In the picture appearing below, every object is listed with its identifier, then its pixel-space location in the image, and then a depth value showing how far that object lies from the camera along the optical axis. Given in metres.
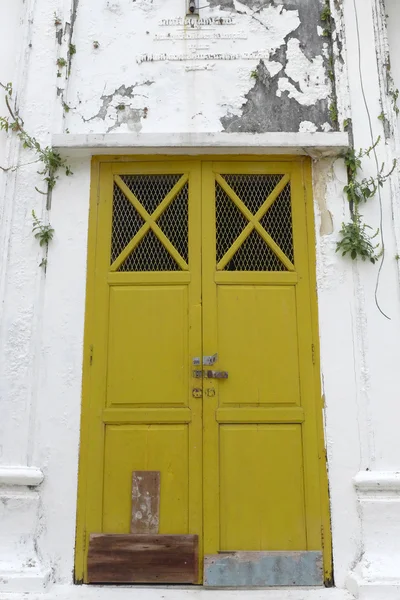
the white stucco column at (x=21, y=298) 3.58
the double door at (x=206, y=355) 3.67
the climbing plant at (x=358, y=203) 3.97
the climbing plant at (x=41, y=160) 4.06
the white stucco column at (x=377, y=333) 3.54
